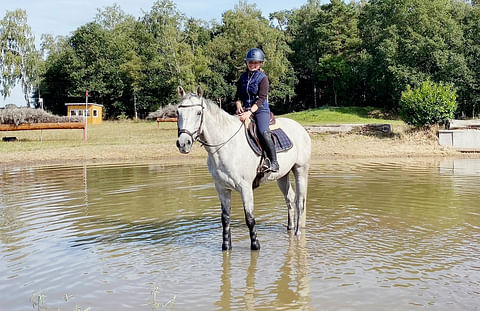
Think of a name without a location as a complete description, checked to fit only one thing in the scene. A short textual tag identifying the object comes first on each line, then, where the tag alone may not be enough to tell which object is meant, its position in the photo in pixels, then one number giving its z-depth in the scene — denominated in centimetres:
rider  769
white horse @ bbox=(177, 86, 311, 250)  684
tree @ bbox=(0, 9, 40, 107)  6744
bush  2514
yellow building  5908
